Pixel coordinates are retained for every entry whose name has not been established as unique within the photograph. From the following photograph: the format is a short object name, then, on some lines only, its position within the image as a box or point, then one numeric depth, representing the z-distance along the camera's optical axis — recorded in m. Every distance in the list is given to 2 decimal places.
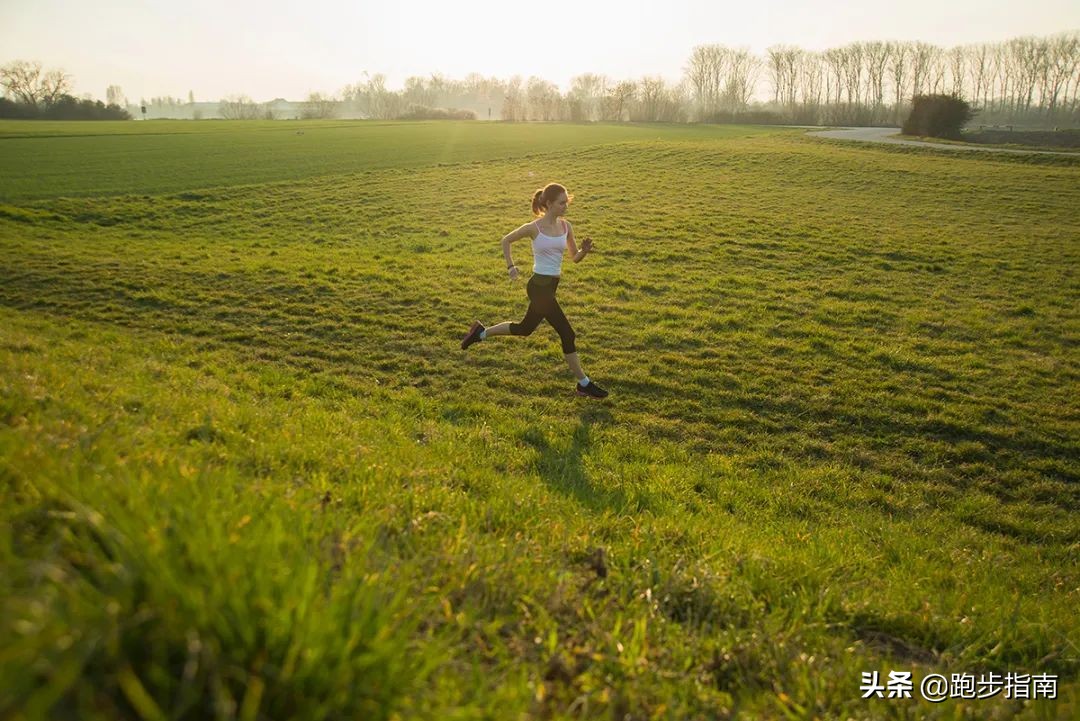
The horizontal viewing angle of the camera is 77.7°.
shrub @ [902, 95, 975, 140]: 52.00
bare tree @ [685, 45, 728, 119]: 146.25
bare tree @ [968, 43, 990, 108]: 127.50
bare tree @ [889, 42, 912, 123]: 128.00
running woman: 8.41
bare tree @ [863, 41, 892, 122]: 129.00
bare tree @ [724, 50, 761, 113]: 146.25
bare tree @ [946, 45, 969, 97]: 128.50
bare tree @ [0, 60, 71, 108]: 98.38
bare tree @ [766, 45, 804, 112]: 140.12
